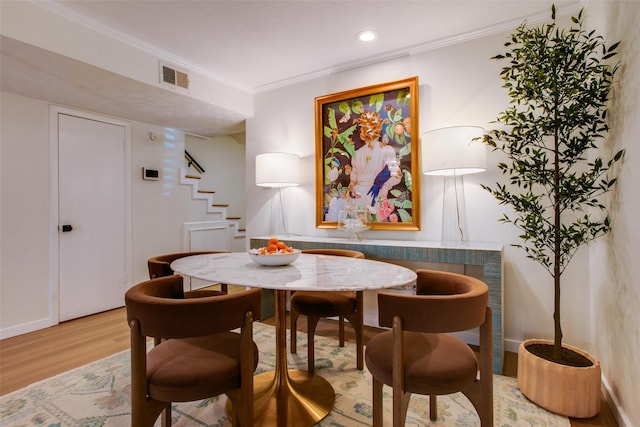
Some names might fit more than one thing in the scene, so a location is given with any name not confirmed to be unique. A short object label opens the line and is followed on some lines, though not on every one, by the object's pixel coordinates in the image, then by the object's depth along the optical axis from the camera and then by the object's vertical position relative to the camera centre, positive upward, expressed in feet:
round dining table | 4.52 -1.02
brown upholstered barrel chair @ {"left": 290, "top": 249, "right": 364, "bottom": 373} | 6.86 -2.12
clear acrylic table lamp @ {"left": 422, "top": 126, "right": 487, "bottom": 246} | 7.39 +1.13
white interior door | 10.75 -0.10
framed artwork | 9.34 +1.77
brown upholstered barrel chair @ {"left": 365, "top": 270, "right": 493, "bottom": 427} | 3.80 -1.96
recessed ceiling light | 8.53 +4.83
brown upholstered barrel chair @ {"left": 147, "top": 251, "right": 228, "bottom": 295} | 6.84 -1.20
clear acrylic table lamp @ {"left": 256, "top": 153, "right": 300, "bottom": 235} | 10.19 +1.38
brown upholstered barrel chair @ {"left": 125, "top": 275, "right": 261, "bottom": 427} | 3.68 -1.96
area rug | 5.43 -3.58
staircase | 14.46 +0.45
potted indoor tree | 5.45 +0.61
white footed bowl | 5.66 -0.83
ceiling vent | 9.50 +4.19
